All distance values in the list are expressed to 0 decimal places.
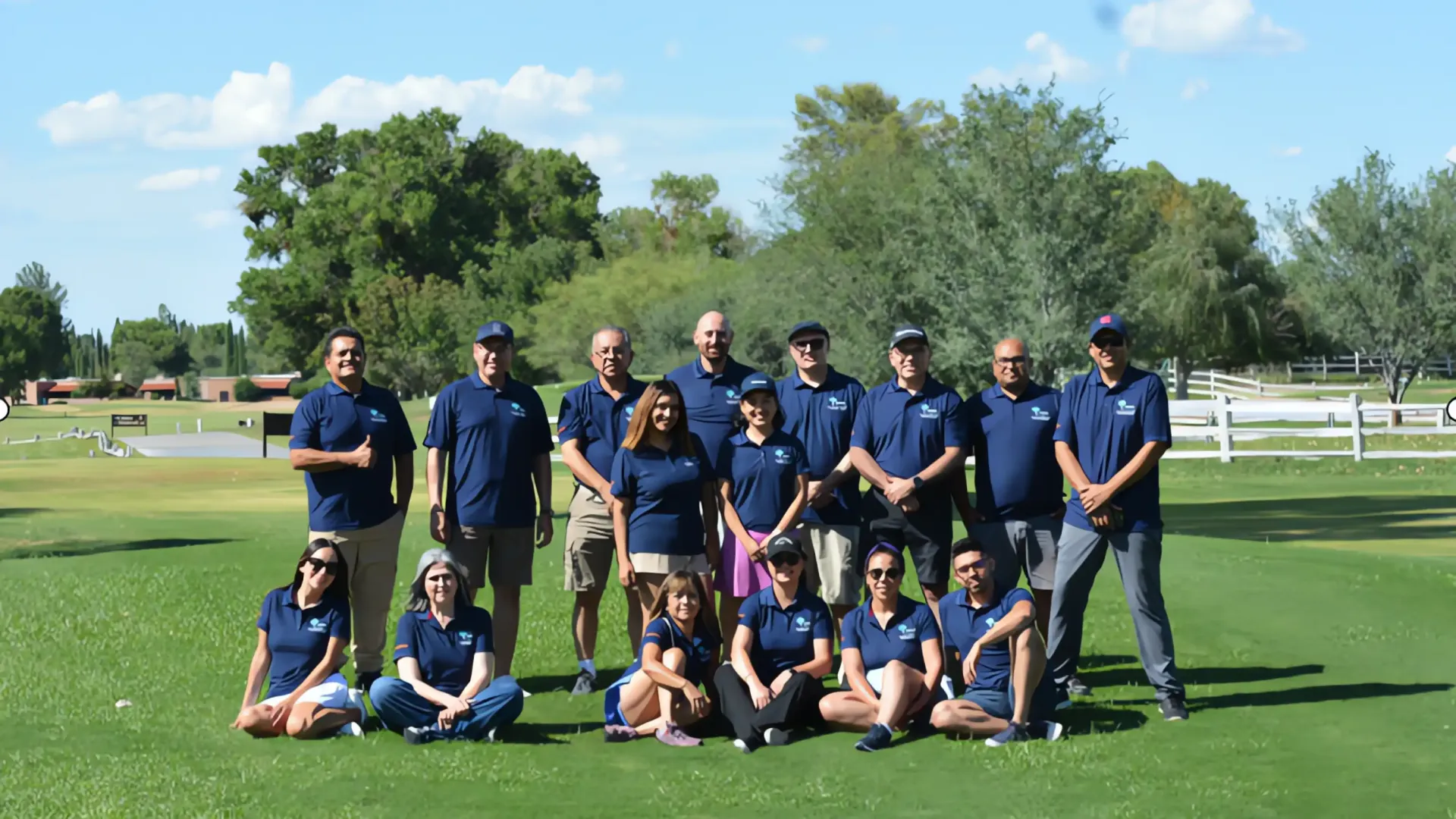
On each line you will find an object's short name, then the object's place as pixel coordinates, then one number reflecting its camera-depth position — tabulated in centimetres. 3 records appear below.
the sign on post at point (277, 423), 4628
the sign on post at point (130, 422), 6448
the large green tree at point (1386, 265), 4972
